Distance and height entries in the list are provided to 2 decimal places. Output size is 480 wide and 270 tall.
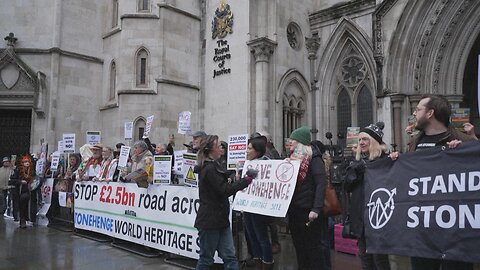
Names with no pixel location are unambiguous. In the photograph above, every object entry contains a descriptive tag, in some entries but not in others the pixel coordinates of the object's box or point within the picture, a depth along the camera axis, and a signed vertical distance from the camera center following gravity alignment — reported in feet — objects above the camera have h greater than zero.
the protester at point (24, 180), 34.72 -1.86
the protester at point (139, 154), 25.36 +0.36
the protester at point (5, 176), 43.88 -1.96
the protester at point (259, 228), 17.71 -3.09
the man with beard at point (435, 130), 11.27 +0.90
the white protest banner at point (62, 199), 33.35 -3.30
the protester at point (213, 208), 14.96 -1.81
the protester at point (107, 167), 28.09 -0.53
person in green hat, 15.21 -1.75
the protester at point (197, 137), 18.17 +1.02
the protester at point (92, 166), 30.19 -0.51
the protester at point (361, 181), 13.99 -0.72
